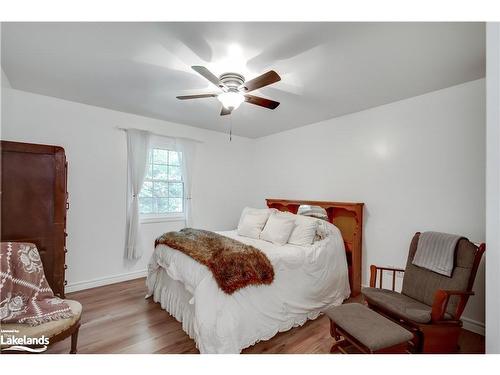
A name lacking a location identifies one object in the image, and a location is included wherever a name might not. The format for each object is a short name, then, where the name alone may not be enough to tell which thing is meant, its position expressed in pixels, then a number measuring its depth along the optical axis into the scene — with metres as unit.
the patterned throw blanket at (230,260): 1.91
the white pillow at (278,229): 2.78
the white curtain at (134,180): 3.51
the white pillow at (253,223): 3.06
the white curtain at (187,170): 4.04
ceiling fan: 1.87
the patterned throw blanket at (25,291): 1.54
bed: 1.85
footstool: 1.53
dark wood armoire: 1.95
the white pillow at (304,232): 2.71
